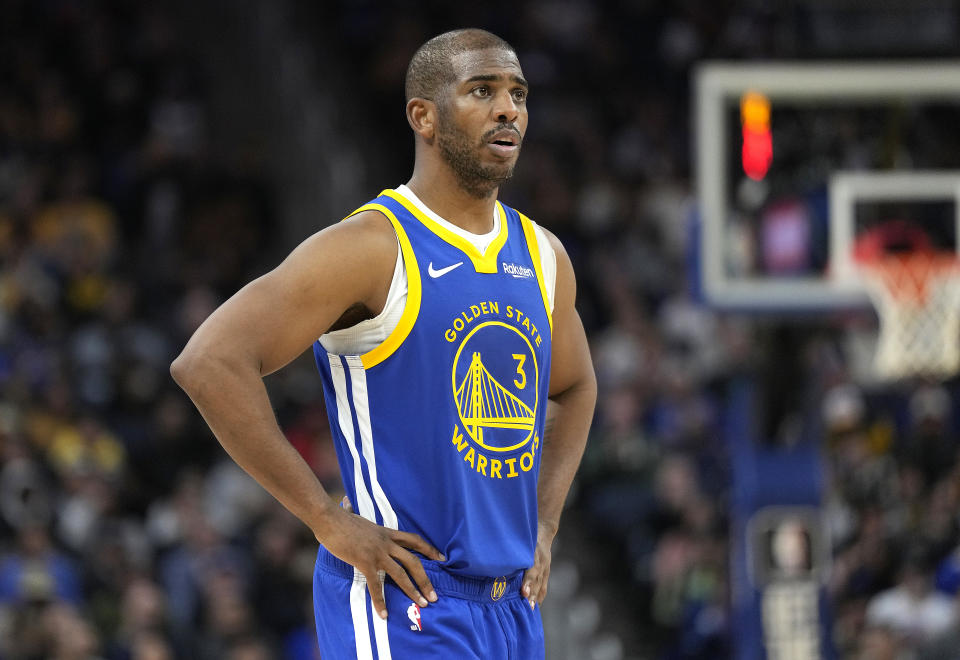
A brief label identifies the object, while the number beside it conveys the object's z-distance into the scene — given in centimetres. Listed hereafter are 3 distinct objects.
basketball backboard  1816
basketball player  756
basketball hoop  1723
